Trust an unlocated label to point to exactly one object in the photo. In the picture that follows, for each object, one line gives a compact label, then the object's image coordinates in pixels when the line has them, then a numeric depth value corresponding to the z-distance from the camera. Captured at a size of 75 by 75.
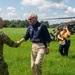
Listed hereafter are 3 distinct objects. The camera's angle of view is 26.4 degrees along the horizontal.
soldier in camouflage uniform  3.69
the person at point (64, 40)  8.52
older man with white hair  4.86
